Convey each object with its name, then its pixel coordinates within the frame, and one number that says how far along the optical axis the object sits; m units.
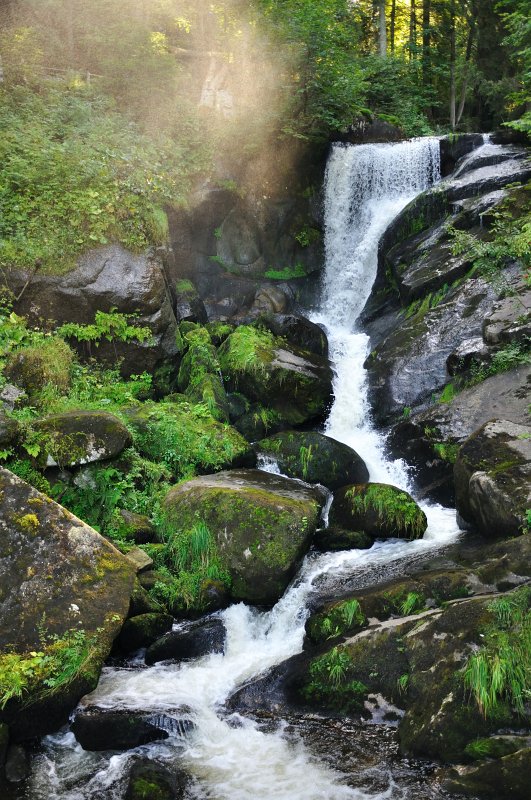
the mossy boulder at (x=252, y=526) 8.09
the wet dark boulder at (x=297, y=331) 15.45
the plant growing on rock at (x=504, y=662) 5.11
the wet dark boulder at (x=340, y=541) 9.35
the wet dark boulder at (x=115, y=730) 5.70
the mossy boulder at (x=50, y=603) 5.72
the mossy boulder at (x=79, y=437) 8.66
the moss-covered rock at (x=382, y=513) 9.49
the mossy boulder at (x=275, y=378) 13.37
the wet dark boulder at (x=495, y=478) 8.02
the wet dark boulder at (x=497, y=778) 4.48
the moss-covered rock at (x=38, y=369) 10.53
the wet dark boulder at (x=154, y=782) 5.01
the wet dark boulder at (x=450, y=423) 10.88
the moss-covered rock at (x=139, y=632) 7.25
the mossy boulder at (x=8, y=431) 8.07
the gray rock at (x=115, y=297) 12.52
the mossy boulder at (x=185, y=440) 10.62
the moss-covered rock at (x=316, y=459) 11.36
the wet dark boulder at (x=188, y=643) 7.15
